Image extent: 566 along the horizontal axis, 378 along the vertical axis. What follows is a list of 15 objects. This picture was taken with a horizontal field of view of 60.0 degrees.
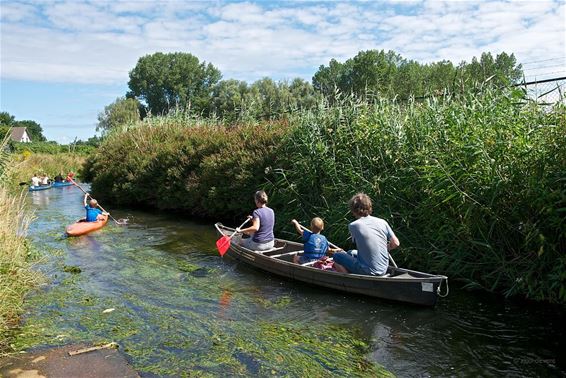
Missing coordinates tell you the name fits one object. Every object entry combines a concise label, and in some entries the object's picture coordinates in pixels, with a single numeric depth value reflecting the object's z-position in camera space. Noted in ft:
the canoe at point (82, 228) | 46.10
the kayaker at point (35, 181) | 95.86
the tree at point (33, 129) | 308.60
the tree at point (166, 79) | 265.54
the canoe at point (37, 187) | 92.50
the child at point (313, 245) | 30.50
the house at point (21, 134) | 243.27
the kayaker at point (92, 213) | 49.11
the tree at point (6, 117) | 240.40
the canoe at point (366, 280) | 24.82
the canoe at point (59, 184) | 99.44
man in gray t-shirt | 25.62
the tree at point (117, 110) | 210.18
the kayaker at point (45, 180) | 97.19
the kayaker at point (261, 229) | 33.50
